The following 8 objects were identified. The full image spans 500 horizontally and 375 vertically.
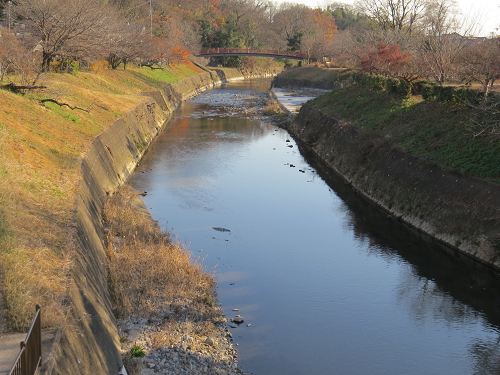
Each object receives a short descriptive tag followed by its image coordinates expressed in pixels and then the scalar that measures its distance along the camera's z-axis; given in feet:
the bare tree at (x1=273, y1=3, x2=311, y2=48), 376.99
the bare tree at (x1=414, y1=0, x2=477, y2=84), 98.02
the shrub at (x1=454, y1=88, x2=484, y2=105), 72.79
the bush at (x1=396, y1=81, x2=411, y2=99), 99.81
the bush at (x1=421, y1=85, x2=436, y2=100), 89.20
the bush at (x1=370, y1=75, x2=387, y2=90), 113.29
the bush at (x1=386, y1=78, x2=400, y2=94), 104.44
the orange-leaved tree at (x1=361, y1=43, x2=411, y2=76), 130.11
